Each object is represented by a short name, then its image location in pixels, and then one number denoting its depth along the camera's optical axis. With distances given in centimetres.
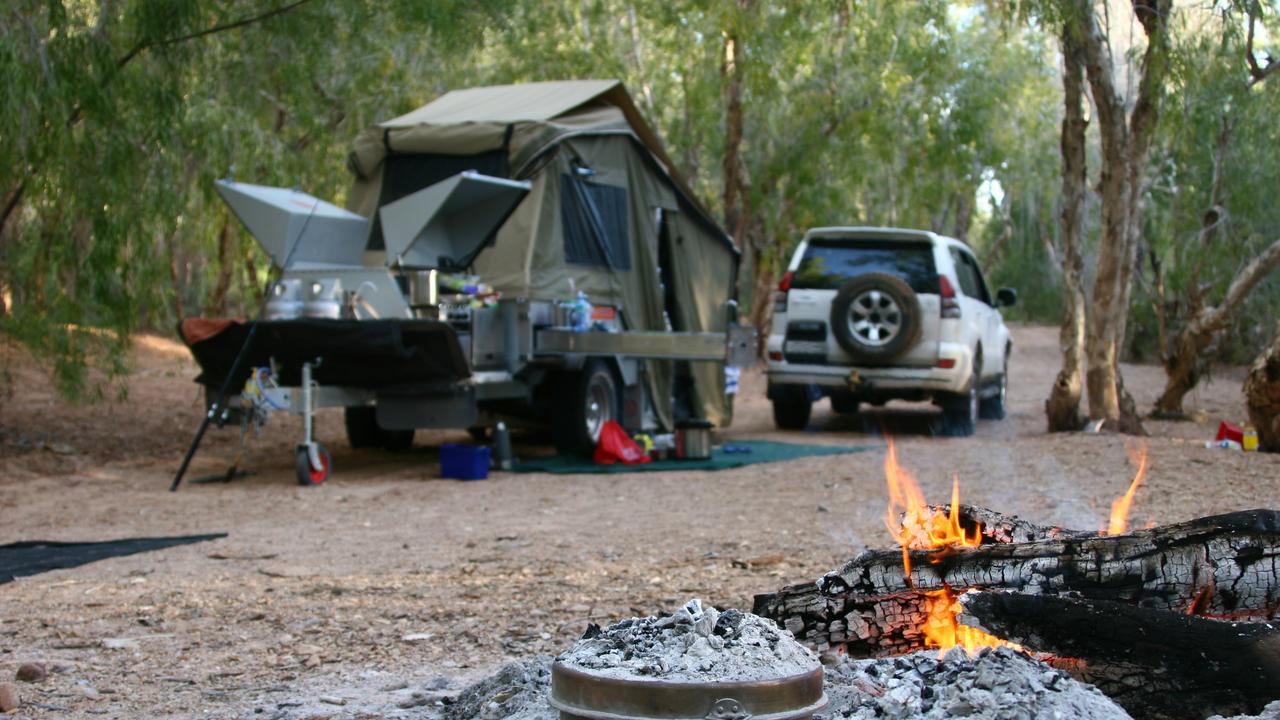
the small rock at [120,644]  539
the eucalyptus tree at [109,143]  1034
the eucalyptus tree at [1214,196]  1238
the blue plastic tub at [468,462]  1116
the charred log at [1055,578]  394
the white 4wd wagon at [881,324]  1325
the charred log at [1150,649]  357
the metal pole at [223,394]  1010
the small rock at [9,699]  445
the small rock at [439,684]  468
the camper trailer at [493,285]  1048
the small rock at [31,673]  484
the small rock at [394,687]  472
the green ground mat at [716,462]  1167
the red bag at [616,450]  1214
